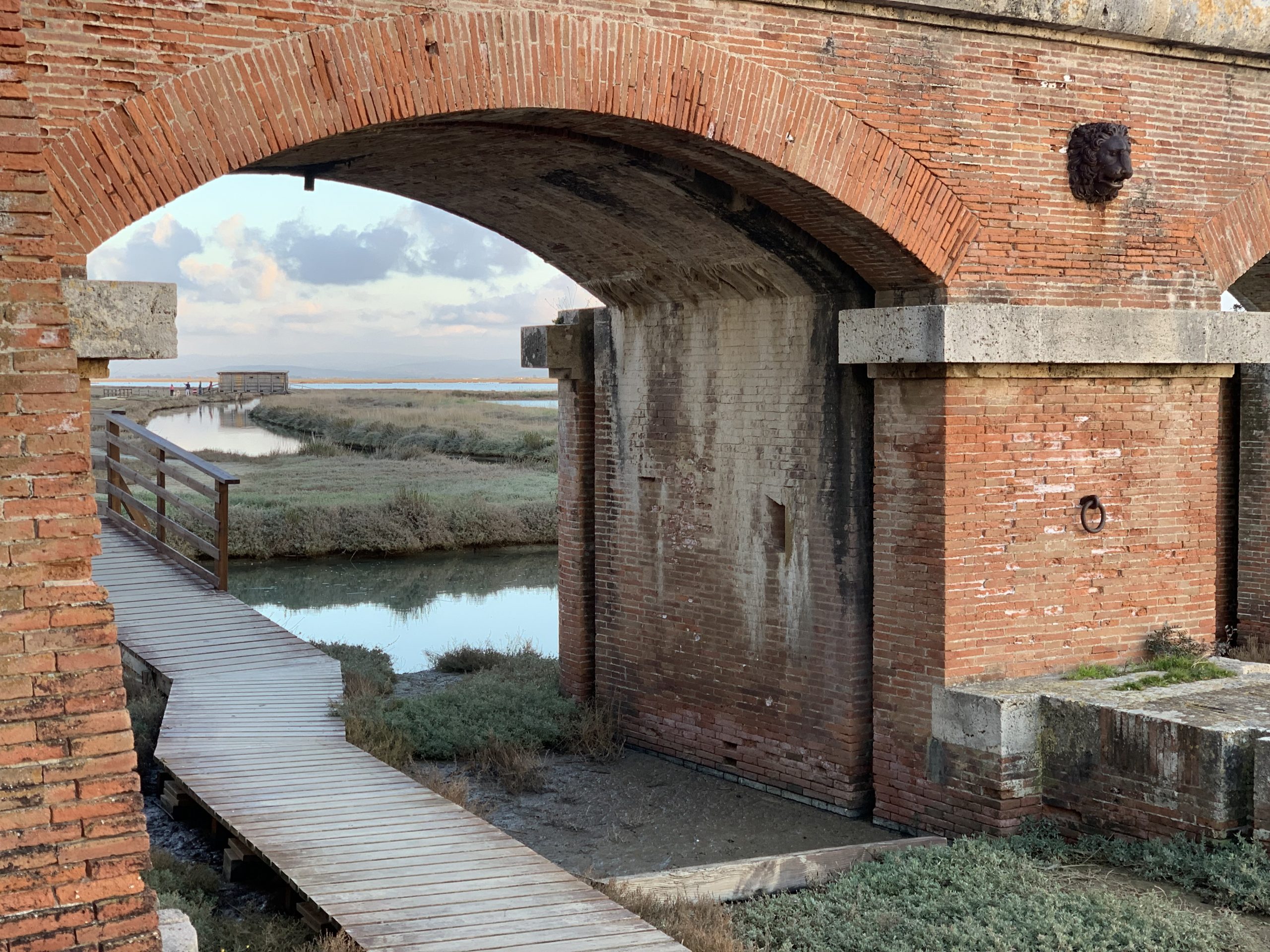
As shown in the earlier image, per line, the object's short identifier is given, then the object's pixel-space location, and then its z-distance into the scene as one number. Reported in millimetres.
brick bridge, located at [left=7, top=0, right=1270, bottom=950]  6168
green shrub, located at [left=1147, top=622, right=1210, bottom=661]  8719
